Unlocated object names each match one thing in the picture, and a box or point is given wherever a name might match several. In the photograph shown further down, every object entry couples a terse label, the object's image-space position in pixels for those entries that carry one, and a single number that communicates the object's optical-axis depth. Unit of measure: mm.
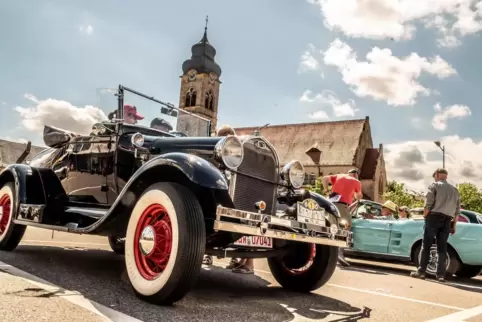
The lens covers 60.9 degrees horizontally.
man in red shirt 6797
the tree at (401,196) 45788
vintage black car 2990
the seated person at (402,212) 9726
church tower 48969
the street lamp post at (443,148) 26266
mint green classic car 6836
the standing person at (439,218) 6352
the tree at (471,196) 57906
